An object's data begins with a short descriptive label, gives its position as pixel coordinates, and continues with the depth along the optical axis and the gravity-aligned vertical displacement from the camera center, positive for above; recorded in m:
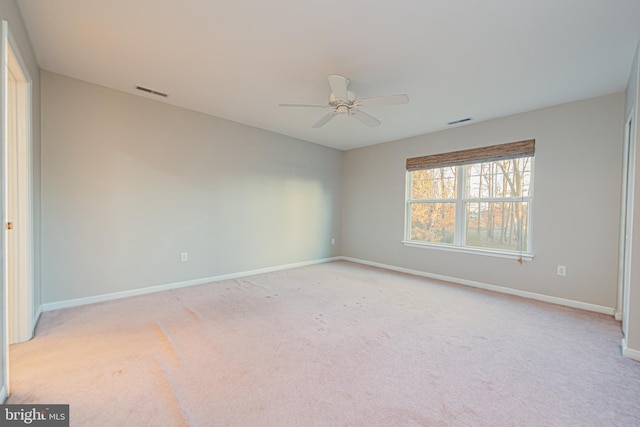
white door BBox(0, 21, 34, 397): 2.21 -0.04
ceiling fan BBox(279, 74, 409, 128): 2.48 +1.06
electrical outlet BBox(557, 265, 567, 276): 3.37 -0.69
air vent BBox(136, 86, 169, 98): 3.21 +1.35
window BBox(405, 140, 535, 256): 3.76 +0.21
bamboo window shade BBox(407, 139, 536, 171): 3.66 +0.84
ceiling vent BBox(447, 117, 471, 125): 3.91 +1.33
